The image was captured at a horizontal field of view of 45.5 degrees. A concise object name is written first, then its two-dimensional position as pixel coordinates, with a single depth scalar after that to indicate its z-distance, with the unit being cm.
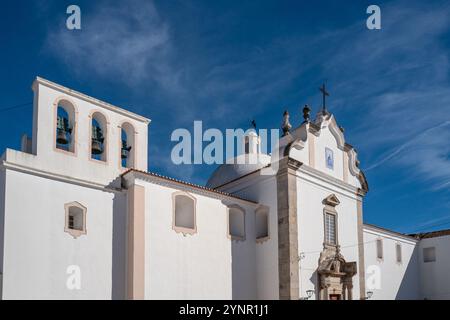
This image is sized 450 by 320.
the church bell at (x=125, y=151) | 1986
